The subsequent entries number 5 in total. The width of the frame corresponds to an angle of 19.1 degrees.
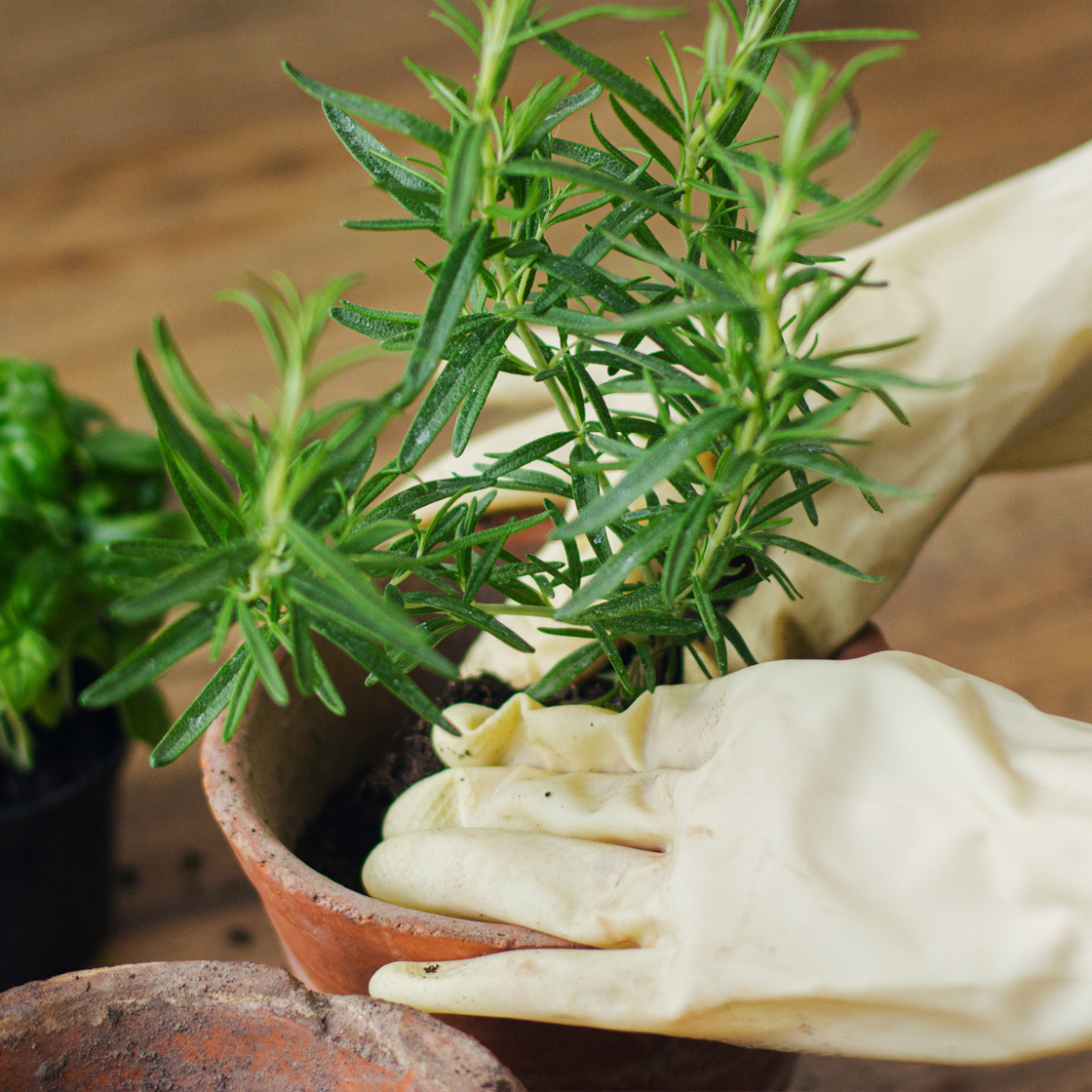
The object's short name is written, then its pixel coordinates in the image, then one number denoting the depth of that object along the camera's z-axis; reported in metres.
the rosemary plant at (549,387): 0.66
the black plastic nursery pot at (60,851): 0.92
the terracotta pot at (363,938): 0.71
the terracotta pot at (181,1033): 0.71
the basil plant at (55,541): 0.90
